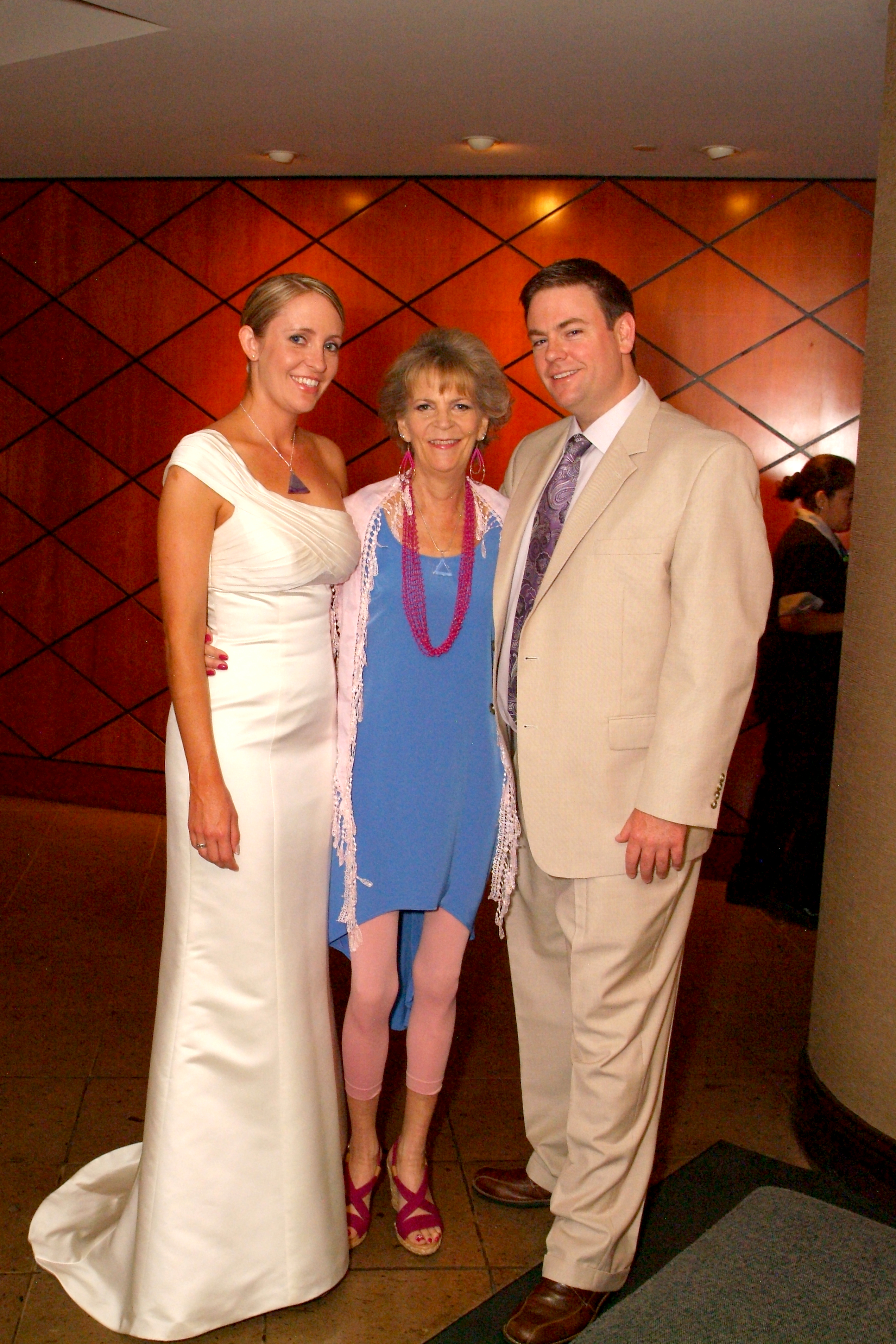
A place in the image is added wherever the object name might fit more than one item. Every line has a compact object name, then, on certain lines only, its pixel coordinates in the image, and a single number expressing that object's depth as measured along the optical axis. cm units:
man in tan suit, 201
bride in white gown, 209
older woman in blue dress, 229
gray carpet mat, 133
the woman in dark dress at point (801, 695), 435
